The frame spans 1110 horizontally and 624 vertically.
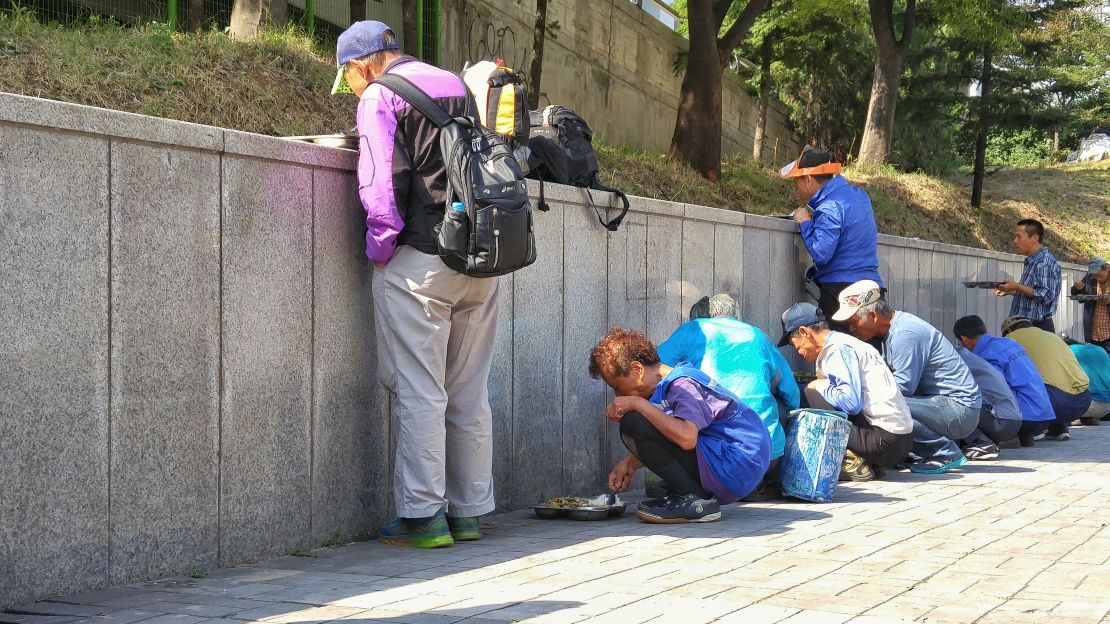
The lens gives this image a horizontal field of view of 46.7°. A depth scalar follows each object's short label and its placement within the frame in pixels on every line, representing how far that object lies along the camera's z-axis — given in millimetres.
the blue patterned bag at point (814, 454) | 7039
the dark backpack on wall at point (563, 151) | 7359
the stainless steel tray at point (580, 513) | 6352
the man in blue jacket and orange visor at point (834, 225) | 9547
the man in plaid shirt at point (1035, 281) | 13727
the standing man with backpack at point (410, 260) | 5301
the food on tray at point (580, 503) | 6418
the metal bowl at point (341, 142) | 5719
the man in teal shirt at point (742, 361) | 6988
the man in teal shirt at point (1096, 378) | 13078
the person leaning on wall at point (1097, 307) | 15641
